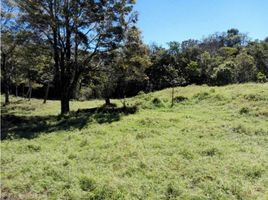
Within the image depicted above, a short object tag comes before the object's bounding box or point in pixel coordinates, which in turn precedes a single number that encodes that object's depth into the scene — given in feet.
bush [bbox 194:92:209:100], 38.62
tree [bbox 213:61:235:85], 67.07
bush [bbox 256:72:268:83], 62.33
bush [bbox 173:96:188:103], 39.32
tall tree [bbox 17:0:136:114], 34.67
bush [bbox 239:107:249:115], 28.64
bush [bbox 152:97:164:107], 38.08
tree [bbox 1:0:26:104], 36.84
